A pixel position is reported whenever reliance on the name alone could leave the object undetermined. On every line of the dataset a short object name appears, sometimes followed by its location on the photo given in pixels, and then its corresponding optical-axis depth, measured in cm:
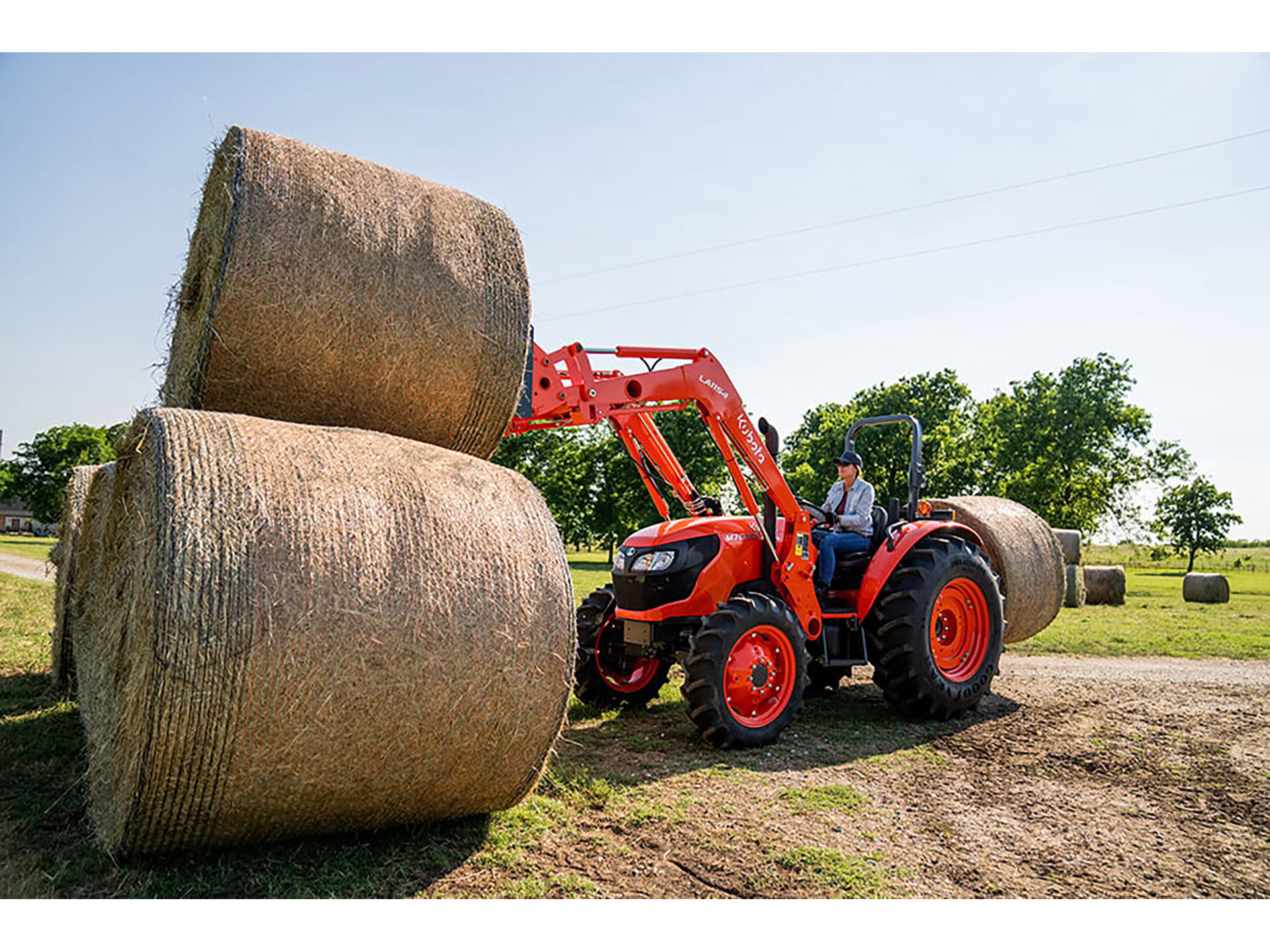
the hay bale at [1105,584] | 1981
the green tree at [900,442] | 3144
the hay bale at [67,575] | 734
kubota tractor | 682
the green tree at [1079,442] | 3794
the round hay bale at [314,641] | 370
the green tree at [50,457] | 6256
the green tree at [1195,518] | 4350
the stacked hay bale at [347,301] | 469
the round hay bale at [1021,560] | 990
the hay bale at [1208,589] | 2117
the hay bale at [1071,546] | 1945
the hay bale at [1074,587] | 1889
